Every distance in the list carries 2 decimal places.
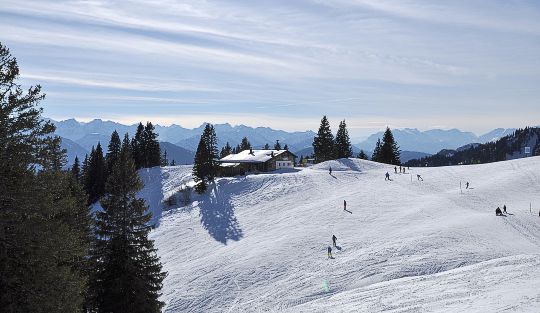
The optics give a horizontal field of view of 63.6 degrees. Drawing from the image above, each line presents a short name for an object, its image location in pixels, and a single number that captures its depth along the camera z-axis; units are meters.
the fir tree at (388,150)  92.31
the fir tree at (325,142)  94.56
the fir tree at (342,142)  97.62
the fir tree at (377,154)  94.94
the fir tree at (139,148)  99.56
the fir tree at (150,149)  99.62
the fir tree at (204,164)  71.75
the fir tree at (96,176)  84.81
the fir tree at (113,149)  92.50
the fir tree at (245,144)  115.64
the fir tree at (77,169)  99.82
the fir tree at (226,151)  127.36
